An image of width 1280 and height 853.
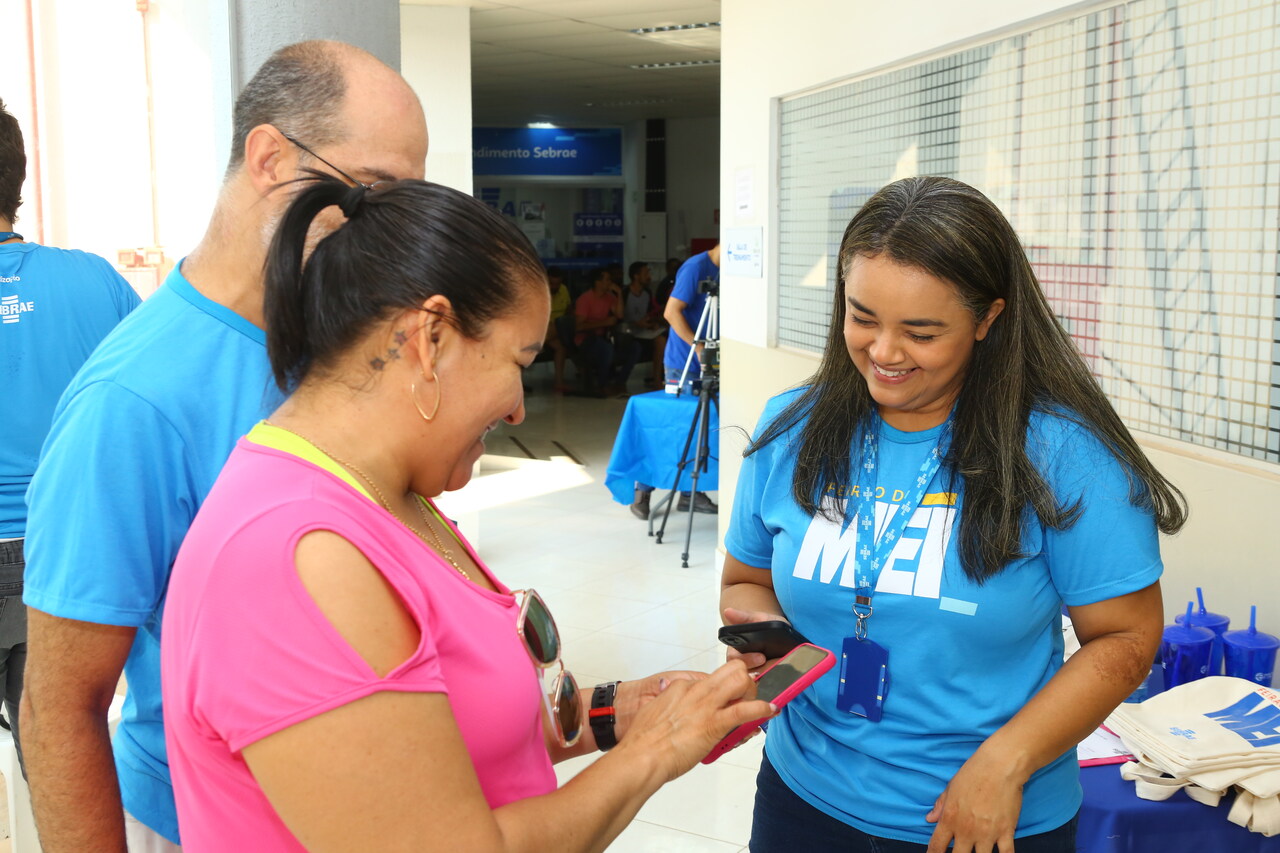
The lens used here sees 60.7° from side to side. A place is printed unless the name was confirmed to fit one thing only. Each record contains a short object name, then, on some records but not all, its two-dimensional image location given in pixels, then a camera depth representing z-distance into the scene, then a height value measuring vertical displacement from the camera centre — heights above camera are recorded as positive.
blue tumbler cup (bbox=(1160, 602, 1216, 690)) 2.03 -0.69
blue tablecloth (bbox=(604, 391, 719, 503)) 6.05 -0.92
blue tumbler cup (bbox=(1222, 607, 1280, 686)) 2.02 -0.69
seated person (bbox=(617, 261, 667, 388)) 12.62 -0.52
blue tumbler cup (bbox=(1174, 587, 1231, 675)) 2.05 -0.65
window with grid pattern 2.20 +0.22
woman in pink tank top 0.76 -0.23
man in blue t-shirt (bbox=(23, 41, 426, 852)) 1.05 -0.16
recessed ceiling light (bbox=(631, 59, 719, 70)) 9.59 +1.92
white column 6.83 +1.31
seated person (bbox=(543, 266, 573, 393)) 12.74 -0.59
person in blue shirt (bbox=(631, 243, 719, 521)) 6.32 -0.17
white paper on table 1.86 -0.81
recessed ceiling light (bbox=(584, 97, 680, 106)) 12.66 +2.08
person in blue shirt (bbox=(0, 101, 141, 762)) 2.13 -0.08
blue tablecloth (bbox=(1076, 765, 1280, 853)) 1.74 -0.87
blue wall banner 14.33 +1.72
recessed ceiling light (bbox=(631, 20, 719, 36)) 7.65 +1.78
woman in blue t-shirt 1.31 -0.34
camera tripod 5.66 -0.61
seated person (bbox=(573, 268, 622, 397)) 12.43 -0.53
